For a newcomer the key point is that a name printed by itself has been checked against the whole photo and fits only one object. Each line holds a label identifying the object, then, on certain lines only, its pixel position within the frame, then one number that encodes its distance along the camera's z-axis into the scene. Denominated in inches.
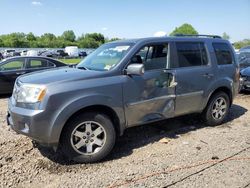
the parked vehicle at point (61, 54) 1495.7
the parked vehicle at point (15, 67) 264.0
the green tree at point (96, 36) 3641.8
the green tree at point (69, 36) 3964.3
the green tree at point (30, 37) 3543.5
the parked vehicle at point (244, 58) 309.1
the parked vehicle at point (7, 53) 1140.1
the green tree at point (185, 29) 2802.5
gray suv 108.9
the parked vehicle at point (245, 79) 265.9
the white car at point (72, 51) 1604.6
